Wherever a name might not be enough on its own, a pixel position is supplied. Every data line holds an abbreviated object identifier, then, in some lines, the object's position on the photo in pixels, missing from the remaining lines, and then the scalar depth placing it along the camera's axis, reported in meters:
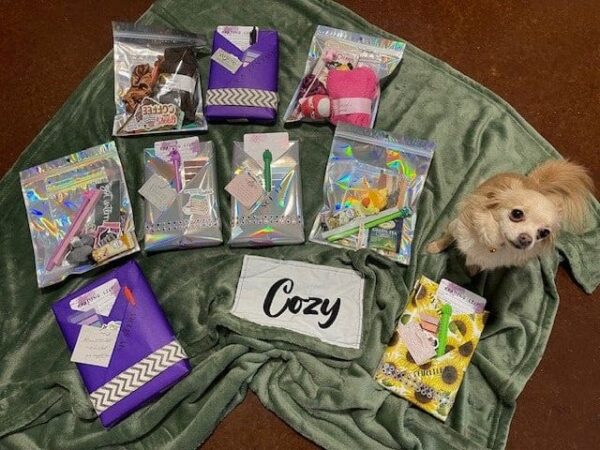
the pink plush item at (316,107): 1.34
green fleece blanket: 1.18
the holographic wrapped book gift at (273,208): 1.28
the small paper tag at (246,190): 1.30
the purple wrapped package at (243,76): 1.36
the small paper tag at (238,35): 1.41
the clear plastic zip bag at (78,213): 1.27
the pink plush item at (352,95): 1.32
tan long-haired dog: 0.93
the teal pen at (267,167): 1.31
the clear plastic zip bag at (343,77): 1.33
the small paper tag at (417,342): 1.18
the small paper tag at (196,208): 1.30
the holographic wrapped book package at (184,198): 1.29
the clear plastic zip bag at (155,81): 1.37
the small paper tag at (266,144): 1.34
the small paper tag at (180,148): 1.34
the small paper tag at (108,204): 1.30
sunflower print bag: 1.17
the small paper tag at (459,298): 1.21
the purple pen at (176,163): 1.32
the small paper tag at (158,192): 1.31
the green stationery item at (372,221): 1.28
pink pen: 1.27
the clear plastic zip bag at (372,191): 1.28
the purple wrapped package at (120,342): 1.16
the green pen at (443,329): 1.19
